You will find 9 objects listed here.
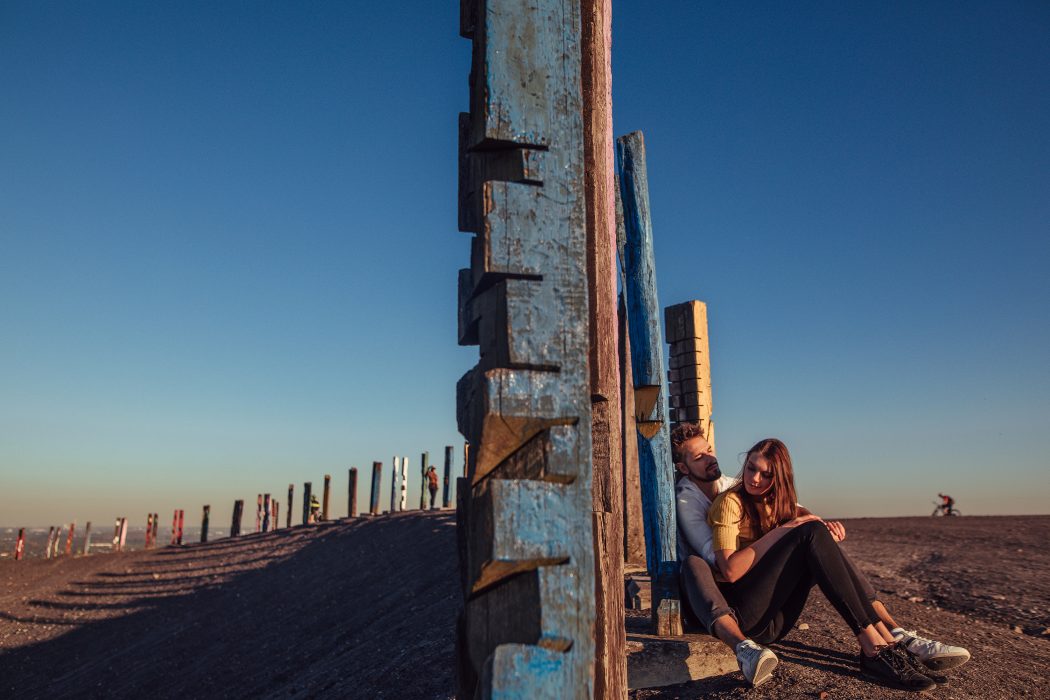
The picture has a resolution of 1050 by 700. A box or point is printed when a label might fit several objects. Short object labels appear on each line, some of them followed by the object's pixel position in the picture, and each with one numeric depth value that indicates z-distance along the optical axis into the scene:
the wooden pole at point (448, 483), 18.78
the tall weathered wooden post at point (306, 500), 23.78
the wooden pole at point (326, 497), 22.37
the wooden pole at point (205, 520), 25.37
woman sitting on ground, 3.42
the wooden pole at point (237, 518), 24.95
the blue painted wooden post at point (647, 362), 4.76
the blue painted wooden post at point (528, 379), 1.65
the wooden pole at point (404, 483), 21.69
